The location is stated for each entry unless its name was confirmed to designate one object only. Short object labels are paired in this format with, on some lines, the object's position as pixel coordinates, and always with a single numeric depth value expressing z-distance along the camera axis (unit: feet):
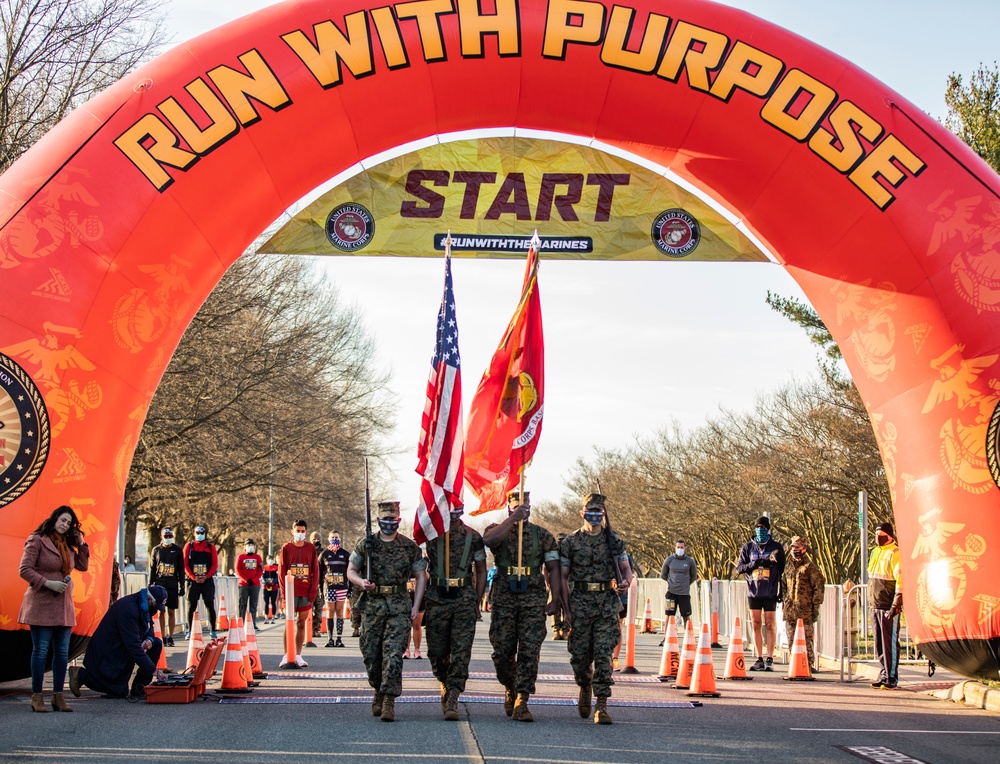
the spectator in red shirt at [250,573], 78.28
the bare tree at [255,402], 96.89
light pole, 144.56
